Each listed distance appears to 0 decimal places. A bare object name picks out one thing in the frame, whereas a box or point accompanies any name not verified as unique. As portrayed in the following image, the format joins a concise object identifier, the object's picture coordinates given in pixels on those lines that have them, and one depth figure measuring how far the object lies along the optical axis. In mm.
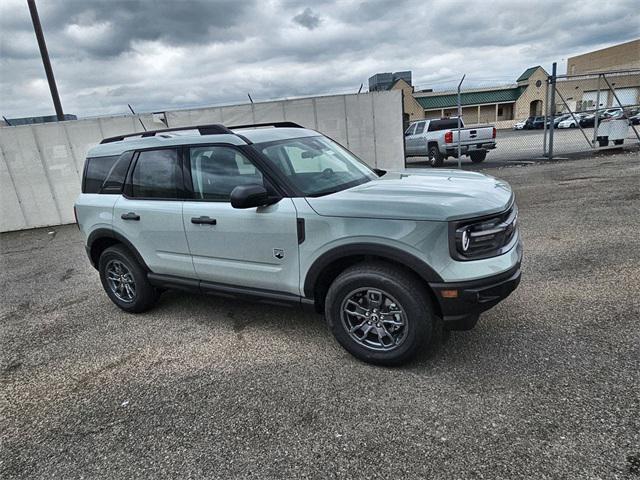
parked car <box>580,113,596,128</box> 32713
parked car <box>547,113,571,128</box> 38938
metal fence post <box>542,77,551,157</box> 11902
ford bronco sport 2729
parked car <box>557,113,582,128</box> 38844
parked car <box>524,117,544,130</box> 39000
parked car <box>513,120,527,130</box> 41794
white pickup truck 14039
